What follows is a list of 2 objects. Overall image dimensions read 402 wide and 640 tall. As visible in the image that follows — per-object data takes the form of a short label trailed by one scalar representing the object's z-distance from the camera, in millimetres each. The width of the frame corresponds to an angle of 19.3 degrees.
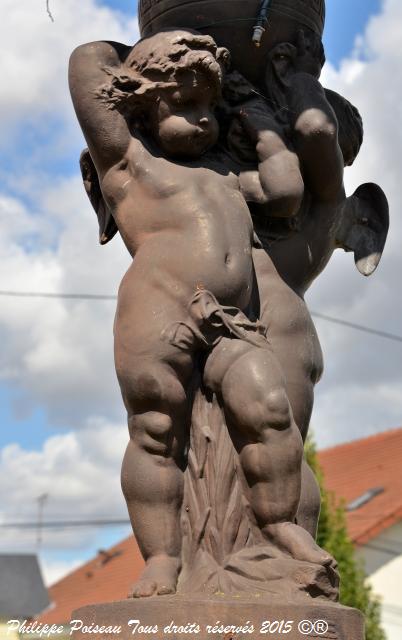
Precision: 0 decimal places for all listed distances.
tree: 16844
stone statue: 4695
